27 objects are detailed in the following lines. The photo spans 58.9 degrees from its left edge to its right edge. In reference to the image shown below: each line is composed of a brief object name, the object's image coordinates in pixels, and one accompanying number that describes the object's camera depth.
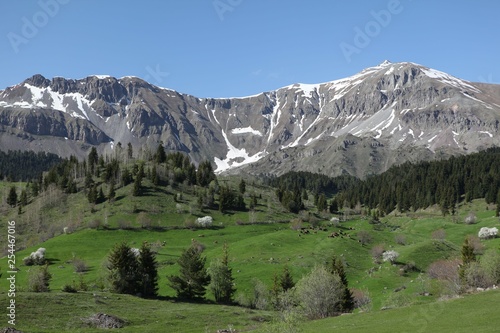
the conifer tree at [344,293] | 74.31
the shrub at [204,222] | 168.62
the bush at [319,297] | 69.50
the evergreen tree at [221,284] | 87.81
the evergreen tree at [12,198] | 195.12
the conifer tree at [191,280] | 83.91
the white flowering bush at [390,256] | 118.50
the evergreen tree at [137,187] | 188.62
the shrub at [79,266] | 112.14
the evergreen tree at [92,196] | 183.12
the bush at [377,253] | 124.19
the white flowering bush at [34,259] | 124.62
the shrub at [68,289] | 74.12
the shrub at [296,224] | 169.62
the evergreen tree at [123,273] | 79.56
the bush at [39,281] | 76.25
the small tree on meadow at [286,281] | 87.69
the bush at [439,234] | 149.62
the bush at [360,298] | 82.12
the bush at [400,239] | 144.71
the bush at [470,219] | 178.62
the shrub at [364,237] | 144.25
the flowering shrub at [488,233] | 138.50
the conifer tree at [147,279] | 81.19
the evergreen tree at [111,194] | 184.00
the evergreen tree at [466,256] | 79.13
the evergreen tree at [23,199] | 194.88
